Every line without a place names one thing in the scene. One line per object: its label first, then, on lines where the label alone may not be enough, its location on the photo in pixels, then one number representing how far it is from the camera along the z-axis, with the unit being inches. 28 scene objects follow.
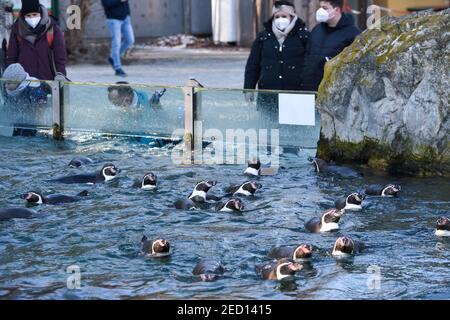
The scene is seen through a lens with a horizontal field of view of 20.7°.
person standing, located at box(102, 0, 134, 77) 780.6
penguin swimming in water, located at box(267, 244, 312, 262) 370.0
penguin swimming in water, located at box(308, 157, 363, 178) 517.0
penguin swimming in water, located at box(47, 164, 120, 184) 506.9
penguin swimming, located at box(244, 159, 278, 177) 520.1
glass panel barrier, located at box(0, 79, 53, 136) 617.3
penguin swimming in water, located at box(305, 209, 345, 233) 412.8
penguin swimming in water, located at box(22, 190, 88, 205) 462.9
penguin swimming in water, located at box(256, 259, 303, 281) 350.9
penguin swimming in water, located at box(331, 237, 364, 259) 378.0
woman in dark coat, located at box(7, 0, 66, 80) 628.7
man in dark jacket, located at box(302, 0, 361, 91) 553.9
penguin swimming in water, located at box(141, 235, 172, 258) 381.4
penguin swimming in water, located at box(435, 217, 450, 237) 404.5
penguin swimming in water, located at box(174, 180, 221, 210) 455.2
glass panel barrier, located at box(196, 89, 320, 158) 553.6
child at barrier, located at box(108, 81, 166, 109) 595.8
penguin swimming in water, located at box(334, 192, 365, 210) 449.7
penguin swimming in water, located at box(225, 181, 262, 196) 474.3
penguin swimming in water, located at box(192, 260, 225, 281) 353.4
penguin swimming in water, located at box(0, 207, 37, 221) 438.2
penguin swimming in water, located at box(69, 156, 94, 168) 543.5
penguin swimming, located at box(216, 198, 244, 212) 447.8
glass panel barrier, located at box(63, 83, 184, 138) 588.7
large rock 514.0
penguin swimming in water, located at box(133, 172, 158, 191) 488.4
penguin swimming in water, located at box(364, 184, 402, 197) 471.5
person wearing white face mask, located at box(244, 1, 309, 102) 558.3
